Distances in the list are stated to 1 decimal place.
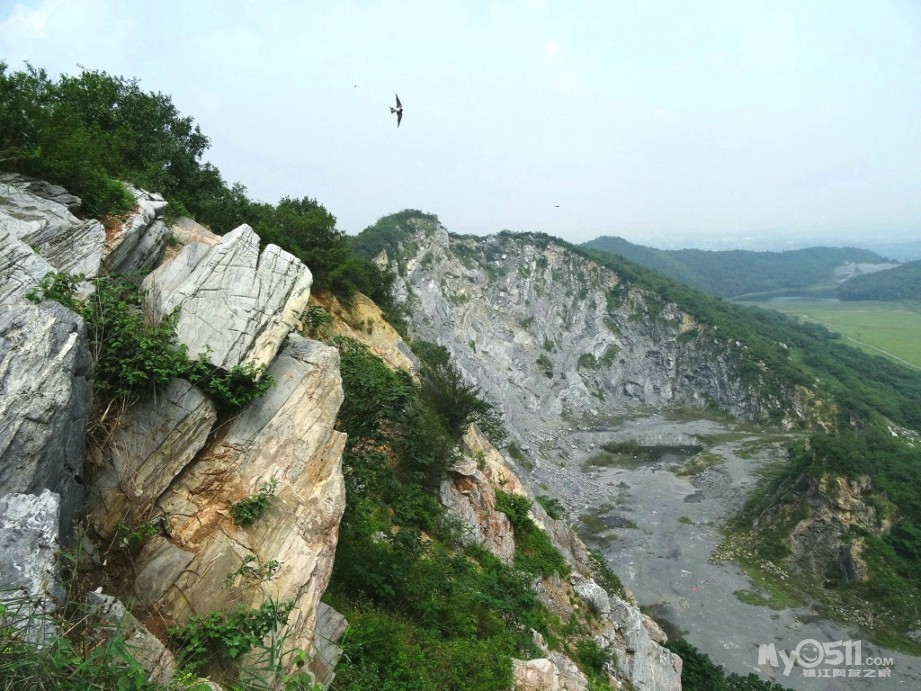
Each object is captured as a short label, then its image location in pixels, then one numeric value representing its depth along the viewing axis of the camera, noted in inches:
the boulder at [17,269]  205.3
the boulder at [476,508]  565.0
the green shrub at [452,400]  680.4
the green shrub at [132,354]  221.1
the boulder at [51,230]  256.1
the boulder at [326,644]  235.6
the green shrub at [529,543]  597.3
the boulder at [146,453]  214.2
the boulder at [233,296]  255.0
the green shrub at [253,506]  235.3
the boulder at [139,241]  307.3
